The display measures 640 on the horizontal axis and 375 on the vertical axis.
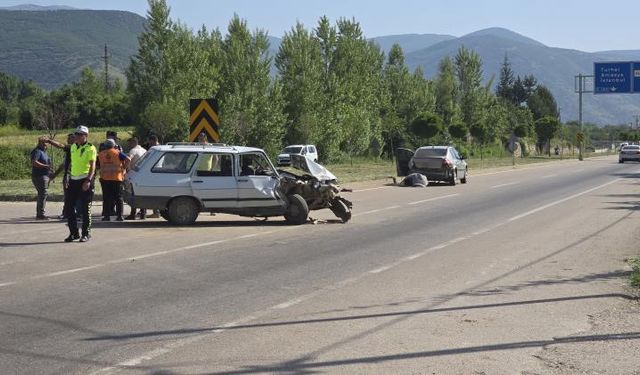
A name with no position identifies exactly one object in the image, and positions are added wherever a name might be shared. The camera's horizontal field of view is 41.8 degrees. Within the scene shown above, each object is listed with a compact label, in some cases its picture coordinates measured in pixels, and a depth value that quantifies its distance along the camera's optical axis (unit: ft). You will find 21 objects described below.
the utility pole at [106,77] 318.96
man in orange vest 53.47
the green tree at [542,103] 432.00
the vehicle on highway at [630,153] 222.48
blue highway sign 203.10
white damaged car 52.34
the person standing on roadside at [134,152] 55.77
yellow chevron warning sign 66.90
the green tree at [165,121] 147.33
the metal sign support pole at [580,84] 234.74
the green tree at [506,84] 467.93
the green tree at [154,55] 160.76
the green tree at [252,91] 168.76
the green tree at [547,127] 279.28
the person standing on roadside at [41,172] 55.72
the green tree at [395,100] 224.12
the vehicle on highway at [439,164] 106.52
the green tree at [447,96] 265.13
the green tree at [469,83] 274.16
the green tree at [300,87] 187.42
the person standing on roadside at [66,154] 49.29
